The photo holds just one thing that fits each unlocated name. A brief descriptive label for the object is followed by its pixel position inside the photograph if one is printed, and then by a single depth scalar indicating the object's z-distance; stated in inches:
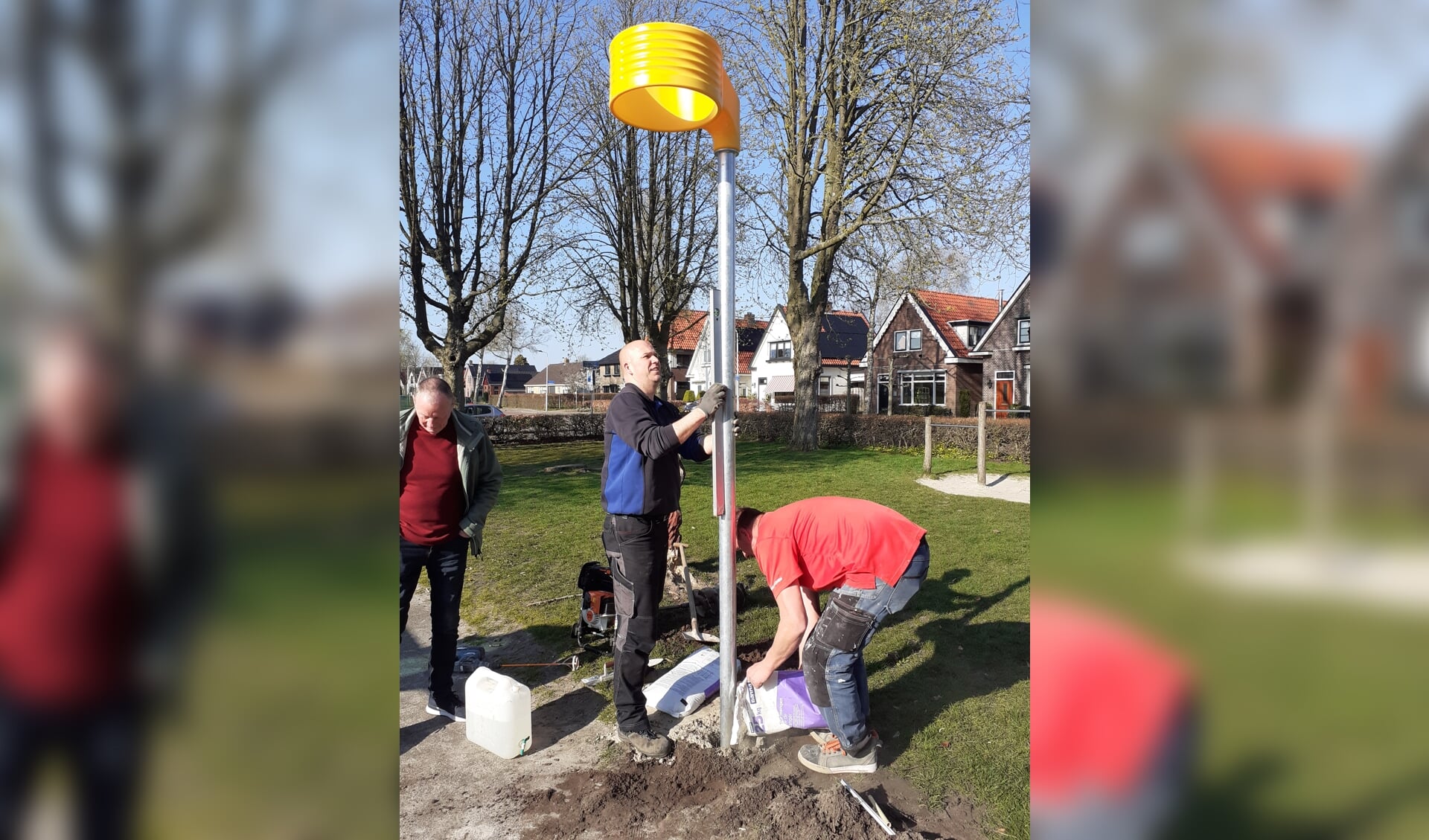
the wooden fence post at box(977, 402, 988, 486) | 531.8
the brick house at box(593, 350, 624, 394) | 2662.4
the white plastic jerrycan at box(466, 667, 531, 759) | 157.2
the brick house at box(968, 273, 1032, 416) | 1152.8
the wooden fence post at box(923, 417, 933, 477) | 595.8
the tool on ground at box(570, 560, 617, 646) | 216.4
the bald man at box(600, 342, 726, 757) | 155.4
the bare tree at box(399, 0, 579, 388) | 515.2
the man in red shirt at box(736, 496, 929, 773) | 140.8
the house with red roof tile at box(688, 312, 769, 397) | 2084.2
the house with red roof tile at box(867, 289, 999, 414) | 1400.1
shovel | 223.0
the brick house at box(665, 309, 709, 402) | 1648.6
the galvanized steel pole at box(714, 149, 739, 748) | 147.5
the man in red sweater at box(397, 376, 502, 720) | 172.6
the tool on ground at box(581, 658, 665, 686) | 195.3
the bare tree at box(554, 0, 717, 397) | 771.4
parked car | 1056.1
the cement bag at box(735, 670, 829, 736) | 157.3
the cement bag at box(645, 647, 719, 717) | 176.7
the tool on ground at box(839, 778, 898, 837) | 127.1
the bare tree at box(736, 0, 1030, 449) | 570.6
